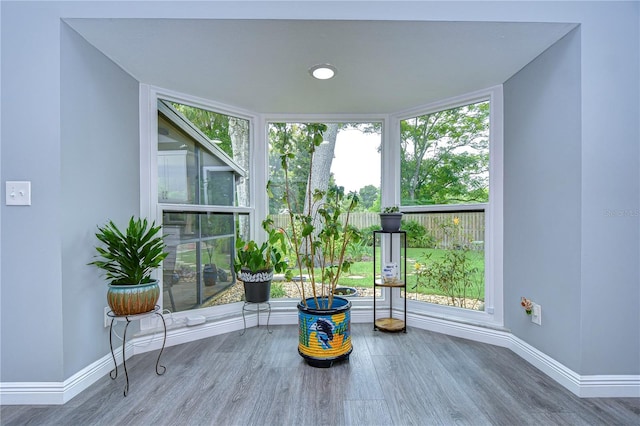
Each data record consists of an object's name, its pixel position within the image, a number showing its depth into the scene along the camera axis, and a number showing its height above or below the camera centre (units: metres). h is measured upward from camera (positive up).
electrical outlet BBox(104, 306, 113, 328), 2.00 -0.73
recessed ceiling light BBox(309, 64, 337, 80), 2.06 +0.99
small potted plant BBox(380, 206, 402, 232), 2.66 -0.09
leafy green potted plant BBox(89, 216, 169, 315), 1.74 -0.35
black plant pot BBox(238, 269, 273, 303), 2.54 -0.64
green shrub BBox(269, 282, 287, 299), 3.01 -0.82
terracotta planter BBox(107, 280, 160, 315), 1.73 -0.52
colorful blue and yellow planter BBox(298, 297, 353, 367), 2.04 -0.87
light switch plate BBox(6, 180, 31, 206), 1.65 +0.10
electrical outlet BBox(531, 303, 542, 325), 2.02 -0.72
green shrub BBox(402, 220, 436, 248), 2.81 -0.24
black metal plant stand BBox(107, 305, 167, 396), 1.75 -0.64
